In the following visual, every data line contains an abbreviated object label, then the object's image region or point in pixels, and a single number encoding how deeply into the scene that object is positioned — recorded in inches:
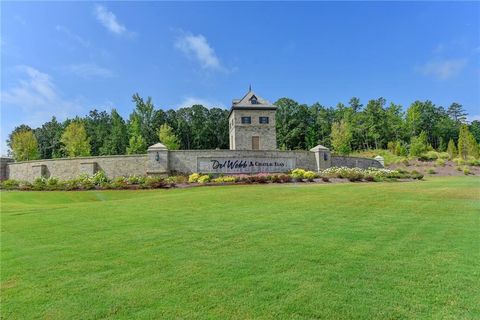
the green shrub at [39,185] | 828.1
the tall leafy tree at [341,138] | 2085.4
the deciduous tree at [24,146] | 1925.4
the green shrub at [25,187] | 842.8
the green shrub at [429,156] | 1911.9
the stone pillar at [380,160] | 1425.1
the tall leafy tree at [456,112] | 3189.5
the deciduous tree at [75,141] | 1809.8
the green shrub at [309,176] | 884.2
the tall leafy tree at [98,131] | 2583.7
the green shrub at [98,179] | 850.4
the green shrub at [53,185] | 815.5
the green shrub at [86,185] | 805.9
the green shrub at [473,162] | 1724.9
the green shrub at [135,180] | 835.4
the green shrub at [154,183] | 789.9
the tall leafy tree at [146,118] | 2225.6
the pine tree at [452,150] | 2194.9
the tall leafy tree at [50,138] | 2729.1
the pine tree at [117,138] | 2301.9
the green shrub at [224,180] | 857.9
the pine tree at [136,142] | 1919.3
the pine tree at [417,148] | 1988.2
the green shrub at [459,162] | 1709.0
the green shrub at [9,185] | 876.6
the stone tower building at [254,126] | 1519.4
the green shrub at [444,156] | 1924.2
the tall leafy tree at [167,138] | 1902.1
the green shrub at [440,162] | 1690.2
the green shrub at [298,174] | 878.7
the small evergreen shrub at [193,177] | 899.4
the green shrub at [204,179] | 874.1
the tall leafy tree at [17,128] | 2865.7
